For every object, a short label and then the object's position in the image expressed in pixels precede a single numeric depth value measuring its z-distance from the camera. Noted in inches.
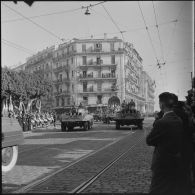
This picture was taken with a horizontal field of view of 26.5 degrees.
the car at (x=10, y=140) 344.5
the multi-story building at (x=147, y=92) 4600.4
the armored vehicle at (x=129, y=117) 1222.3
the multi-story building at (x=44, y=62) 3575.3
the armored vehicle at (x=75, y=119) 1193.4
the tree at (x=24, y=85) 1695.9
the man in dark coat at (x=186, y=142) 183.3
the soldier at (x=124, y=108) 1238.3
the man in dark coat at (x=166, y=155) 178.9
